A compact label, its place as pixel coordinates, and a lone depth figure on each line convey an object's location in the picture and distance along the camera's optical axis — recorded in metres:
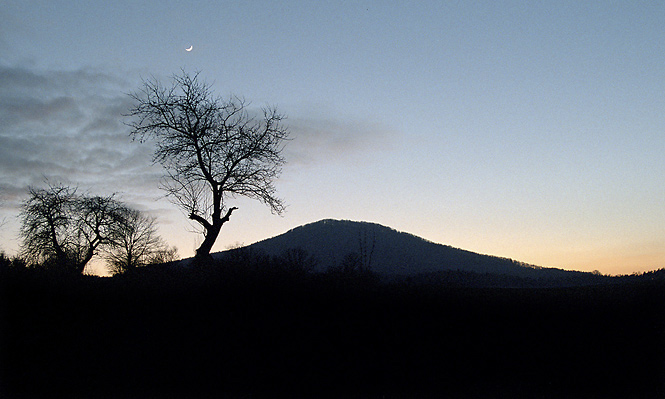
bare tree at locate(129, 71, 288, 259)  19.09
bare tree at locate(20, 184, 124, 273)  30.53
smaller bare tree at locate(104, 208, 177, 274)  35.97
